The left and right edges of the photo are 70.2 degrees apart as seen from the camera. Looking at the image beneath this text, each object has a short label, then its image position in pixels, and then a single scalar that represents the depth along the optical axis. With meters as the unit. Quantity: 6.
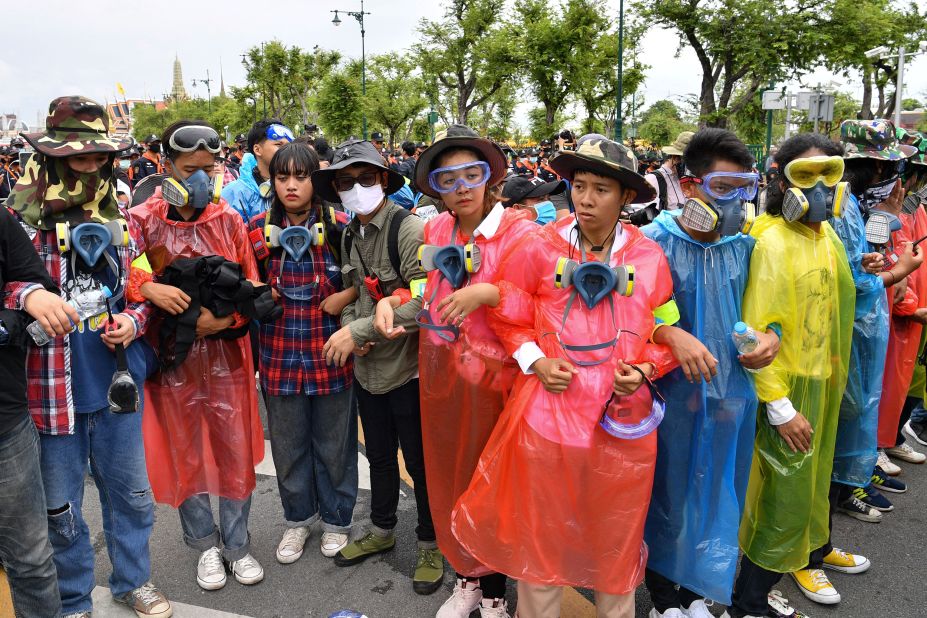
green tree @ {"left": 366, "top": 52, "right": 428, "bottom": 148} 38.38
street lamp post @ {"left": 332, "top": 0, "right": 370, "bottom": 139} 28.89
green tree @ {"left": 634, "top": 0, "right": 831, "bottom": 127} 18.55
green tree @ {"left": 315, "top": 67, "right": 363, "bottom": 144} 31.94
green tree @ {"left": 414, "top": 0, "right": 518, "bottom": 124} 27.10
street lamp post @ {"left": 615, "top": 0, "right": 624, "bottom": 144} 19.00
